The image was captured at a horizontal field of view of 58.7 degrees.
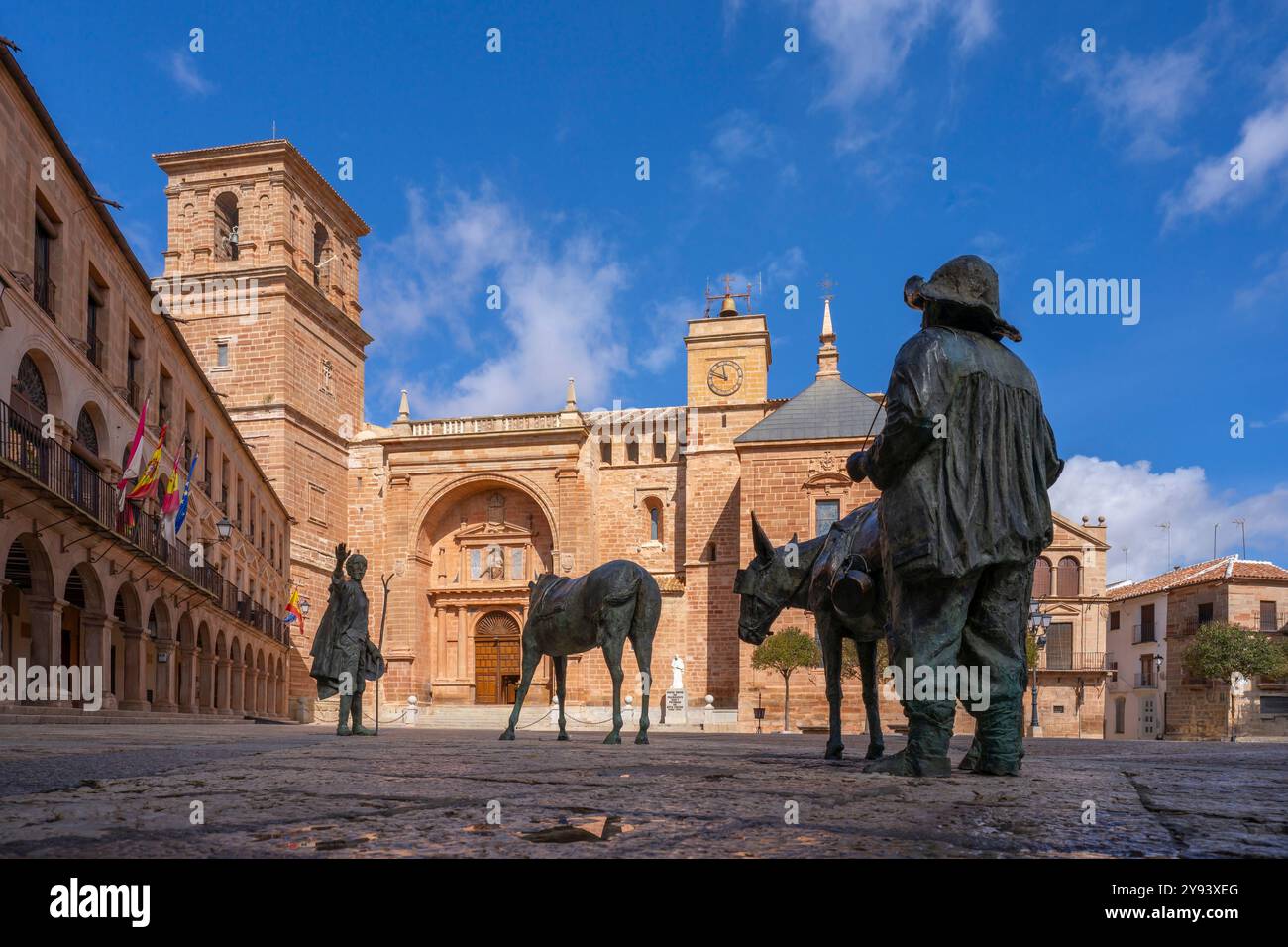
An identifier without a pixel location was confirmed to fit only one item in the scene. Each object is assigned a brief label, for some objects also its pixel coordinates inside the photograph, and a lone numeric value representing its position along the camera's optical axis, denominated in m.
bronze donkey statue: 5.39
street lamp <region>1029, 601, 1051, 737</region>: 29.84
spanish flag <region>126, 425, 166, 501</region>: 19.83
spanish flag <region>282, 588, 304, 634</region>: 40.58
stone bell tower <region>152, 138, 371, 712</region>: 41.12
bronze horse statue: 9.50
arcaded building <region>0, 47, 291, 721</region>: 16.59
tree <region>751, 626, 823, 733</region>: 33.22
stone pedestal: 34.66
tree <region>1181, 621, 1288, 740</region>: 37.16
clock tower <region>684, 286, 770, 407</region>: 44.88
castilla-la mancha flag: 19.73
